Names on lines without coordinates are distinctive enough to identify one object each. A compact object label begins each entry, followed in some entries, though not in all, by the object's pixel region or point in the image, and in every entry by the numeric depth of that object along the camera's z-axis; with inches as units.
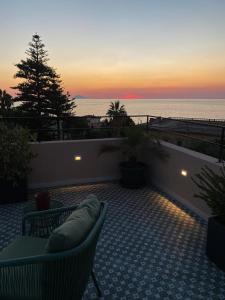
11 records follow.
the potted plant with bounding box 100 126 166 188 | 189.2
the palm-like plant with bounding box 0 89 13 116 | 705.0
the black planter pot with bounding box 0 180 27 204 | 161.6
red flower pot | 110.5
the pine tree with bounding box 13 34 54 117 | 801.6
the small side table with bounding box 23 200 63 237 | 87.4
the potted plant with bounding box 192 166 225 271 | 100.0
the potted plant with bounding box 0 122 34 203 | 154.9
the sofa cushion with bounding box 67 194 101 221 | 69.9
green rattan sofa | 57.4
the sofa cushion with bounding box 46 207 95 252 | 57.4
